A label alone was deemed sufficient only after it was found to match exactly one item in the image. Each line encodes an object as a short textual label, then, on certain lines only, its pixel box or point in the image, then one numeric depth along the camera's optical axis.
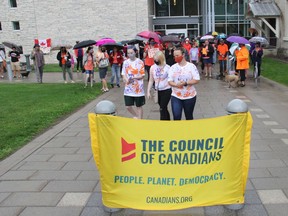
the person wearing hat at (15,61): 20.88
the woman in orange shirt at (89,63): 15.30
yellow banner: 3.76
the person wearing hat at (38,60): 17.34
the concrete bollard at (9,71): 19.33
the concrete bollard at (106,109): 4.07
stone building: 32.22
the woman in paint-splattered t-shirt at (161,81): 7.31
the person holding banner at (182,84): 6.12
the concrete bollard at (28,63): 22.82
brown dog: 14.27
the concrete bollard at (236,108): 3.92
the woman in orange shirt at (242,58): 14.09
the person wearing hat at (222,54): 16.78
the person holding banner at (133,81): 7.86
